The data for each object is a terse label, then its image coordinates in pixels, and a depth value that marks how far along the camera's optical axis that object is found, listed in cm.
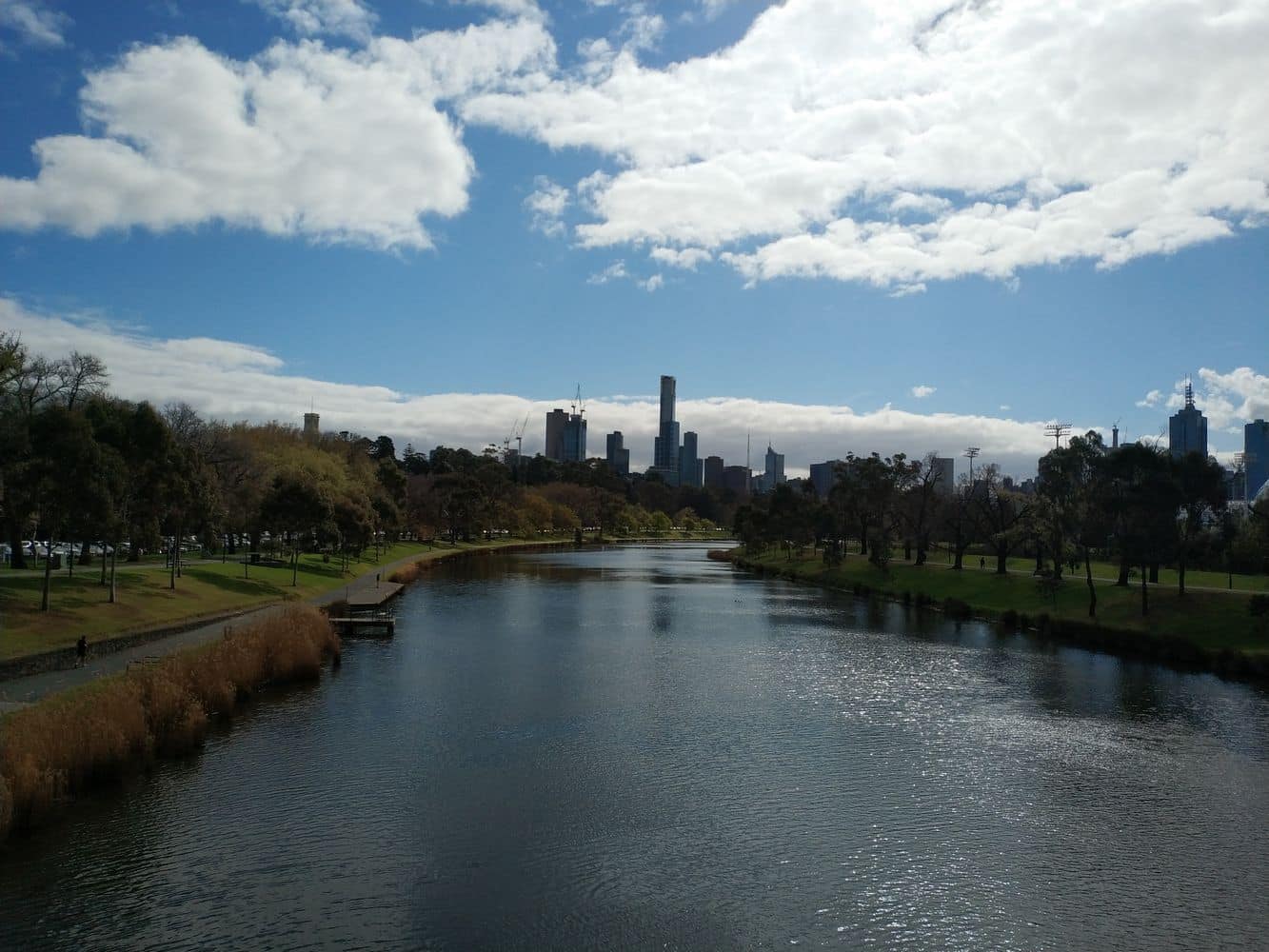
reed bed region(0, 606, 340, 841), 1734
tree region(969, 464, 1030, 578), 6762
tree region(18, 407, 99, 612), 3244
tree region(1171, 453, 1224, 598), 5038
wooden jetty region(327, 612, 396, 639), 4488
